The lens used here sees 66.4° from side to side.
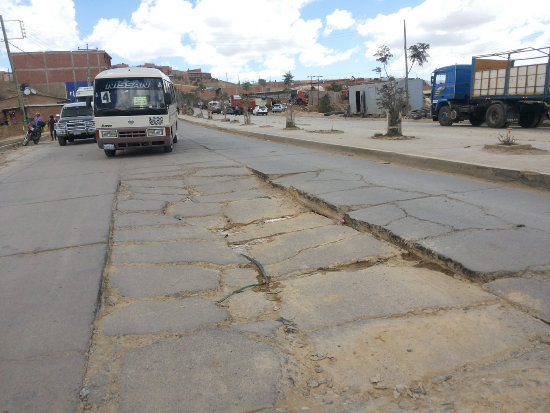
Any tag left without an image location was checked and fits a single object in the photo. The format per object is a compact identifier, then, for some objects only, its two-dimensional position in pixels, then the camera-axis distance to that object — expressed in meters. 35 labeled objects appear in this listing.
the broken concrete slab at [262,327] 2.79
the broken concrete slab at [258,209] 5.77
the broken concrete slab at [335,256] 3.91
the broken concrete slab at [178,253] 4.18
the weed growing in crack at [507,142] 9.92
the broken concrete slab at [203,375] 2.12
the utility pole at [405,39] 27.97
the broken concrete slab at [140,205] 6.35
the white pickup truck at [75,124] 19.75
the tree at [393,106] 14.61
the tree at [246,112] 29.94
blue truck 17.98
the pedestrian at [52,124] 23.58
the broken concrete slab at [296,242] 4.29
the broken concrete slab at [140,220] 5.50
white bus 12.10
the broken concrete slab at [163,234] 4.89
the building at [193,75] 159.59
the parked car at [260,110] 53.62
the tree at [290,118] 21.42
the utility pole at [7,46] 28.90
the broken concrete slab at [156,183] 8.20
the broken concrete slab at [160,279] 3.51
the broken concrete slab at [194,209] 6.03
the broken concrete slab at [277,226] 5.01
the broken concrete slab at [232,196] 6.87
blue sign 53.37
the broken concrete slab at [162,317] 2.89
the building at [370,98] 35.03
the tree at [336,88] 71.12
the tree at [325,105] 51.07
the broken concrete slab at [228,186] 7.55
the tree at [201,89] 79.81
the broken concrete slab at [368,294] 3.01
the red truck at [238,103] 55.89
